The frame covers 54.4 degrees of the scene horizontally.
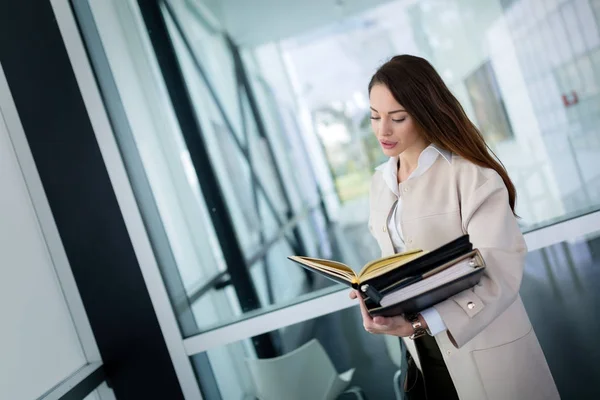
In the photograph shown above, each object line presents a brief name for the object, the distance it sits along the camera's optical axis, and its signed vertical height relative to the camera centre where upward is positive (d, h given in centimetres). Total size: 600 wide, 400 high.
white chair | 246 -73
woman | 150 -16
